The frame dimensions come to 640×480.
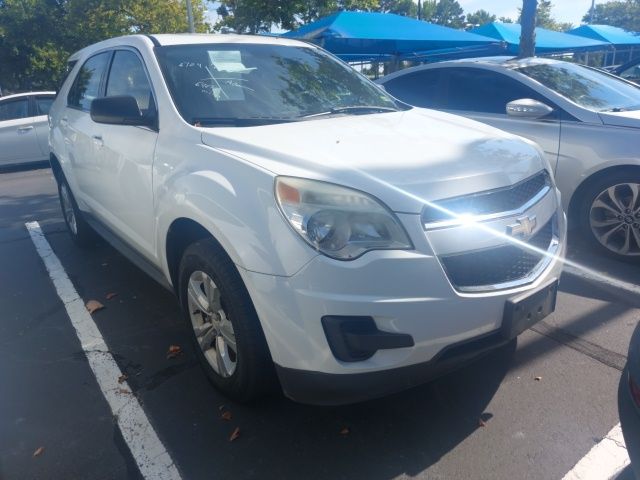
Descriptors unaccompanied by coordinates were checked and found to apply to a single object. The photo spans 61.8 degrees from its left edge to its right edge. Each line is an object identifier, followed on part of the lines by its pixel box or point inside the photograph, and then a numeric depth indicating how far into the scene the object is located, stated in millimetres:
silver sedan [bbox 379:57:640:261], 4133
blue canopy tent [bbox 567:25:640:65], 19969
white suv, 2037
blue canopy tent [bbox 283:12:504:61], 10203
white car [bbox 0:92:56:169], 10094
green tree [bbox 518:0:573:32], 52312
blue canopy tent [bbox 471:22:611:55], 14242
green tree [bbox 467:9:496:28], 75006
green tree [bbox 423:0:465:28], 73438
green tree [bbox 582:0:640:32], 42875
